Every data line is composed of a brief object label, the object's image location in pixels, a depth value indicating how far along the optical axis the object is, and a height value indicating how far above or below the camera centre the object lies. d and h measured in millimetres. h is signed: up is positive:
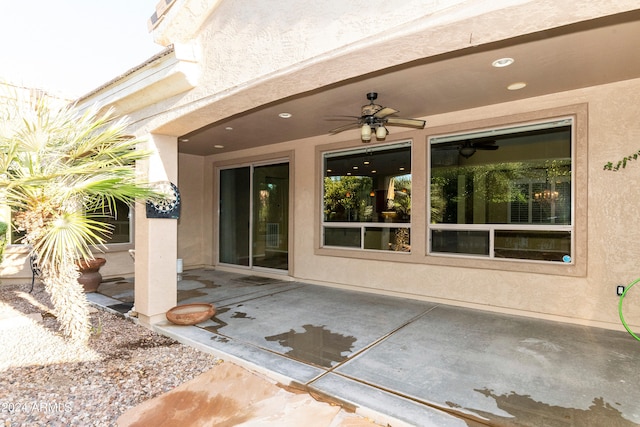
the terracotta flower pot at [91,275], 5785 -1168
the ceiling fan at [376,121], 4195 +1232
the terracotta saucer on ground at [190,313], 4035 -1316
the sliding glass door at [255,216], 7398 -99
